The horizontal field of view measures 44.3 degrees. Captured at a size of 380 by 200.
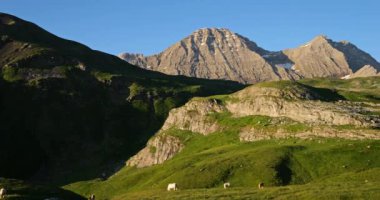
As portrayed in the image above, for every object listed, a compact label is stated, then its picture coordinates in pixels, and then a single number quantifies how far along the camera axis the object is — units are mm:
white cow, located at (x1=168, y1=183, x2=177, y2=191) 84662
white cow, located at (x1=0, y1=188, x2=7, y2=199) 59706
